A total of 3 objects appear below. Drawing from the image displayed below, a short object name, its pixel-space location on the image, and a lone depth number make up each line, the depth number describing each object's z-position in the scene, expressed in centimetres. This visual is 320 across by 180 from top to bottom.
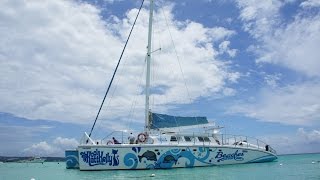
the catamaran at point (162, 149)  1770
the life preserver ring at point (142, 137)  1845
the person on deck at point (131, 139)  1862
